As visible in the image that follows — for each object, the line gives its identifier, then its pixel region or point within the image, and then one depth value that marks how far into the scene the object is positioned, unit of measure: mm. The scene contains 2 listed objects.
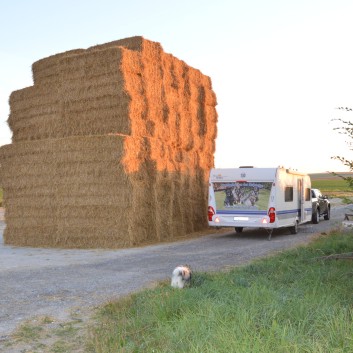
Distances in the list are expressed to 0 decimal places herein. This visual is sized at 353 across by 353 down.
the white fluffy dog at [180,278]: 7879
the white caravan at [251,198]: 16984
